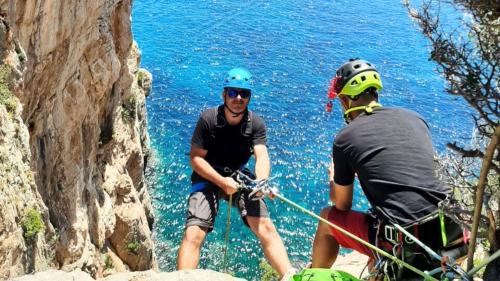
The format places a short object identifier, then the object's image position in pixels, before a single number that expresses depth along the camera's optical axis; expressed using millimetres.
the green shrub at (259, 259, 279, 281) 14441
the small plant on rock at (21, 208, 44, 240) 9289
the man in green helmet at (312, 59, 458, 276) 5355
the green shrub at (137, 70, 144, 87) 28816
